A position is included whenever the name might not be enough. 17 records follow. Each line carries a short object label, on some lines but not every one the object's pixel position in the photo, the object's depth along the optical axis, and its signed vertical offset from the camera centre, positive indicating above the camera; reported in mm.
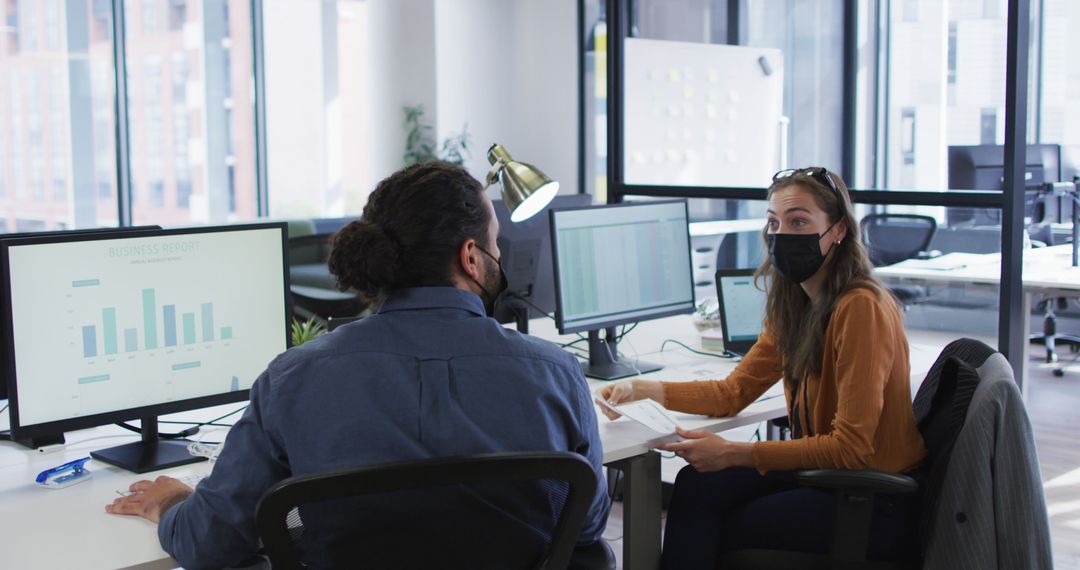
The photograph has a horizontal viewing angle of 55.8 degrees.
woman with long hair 1936 -420
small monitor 2814 -308
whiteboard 4879 +420
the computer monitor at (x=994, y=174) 3314 +74
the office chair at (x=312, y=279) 4863 -406
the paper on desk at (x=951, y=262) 4438 -297
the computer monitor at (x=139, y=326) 1794 -229
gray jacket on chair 1792 -521
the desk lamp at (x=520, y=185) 2398 +34
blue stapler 1819 -491
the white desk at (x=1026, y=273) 3416 -322
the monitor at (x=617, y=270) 2559 -188
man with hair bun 1331 -251
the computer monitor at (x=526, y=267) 2855 -193
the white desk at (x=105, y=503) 1516 -509
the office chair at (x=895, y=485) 1838 -527
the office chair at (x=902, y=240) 5035 -220
